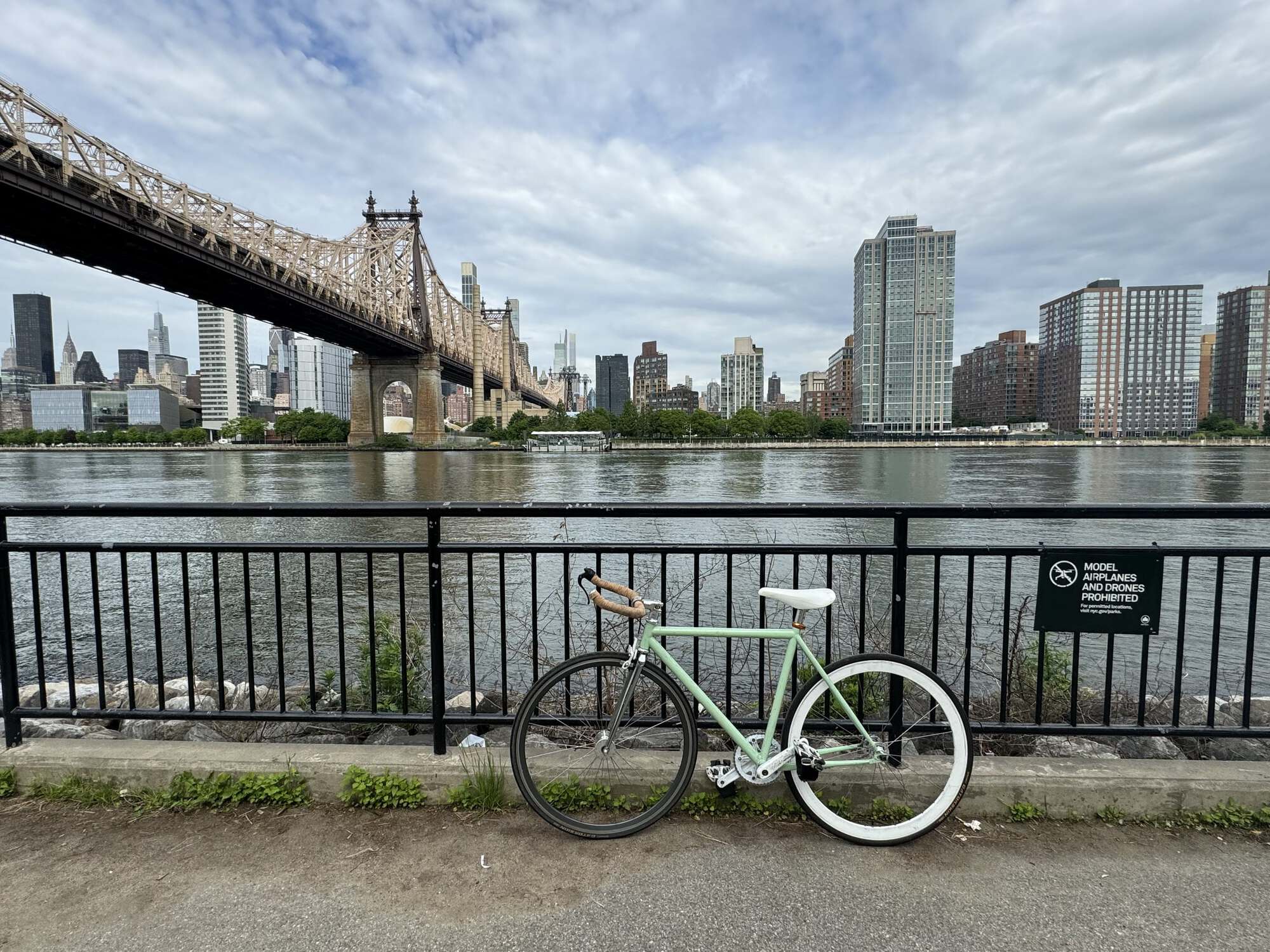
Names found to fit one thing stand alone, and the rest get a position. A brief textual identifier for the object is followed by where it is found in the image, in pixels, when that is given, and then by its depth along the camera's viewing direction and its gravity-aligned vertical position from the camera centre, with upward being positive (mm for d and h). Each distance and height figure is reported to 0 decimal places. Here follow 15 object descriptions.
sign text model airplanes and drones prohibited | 3473 -781
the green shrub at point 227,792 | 3426 -1691
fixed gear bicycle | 3102 -1450
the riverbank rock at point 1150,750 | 5043 -2240
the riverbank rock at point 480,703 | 6605 -2483
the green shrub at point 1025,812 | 3299 -1734
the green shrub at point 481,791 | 3391 -1675
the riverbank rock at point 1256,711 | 6168 -2496
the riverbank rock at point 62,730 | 5336 -2214
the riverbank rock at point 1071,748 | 5039 -2234
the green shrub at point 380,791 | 3408 -1682
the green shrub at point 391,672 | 6375 -2198
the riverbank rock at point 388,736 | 5023 -2117
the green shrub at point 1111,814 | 3305 -1748
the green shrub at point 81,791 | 3457 -1702
